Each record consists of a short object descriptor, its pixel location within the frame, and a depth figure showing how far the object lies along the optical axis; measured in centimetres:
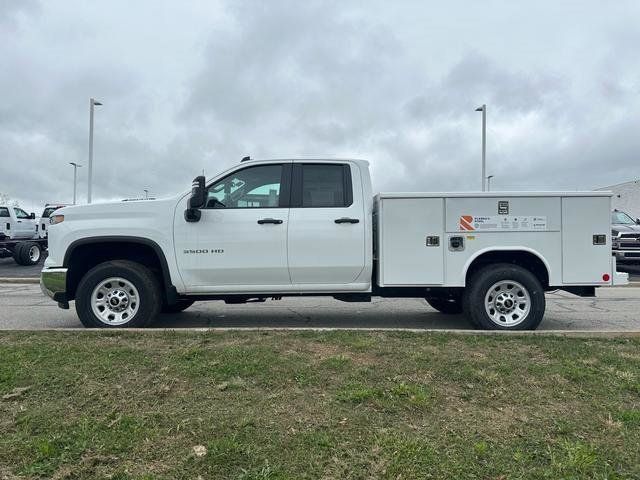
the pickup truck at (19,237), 1920
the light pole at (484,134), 2298
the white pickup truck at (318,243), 624
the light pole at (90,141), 2394
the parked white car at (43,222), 2225
